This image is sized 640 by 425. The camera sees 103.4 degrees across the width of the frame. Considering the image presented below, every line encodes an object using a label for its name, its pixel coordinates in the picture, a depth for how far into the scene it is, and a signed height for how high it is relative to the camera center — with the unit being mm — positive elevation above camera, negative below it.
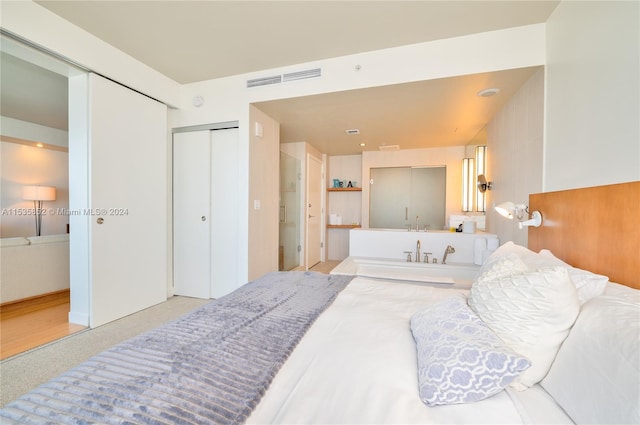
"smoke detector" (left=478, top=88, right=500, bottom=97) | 2396 +1133
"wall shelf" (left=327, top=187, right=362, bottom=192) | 5230 +426
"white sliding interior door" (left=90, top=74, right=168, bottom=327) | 2279 +86
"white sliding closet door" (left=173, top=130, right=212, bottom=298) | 3043 -48
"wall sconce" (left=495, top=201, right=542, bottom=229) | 1822 -18
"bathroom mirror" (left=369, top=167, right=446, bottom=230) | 4766 +239
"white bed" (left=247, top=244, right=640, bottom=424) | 591 -514
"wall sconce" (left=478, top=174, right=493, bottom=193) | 3169 +324
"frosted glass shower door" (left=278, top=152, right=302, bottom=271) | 4031 -44
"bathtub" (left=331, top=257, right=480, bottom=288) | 2418 -668
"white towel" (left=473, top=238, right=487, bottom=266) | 2820 -448
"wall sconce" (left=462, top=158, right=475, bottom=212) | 3984 +398
